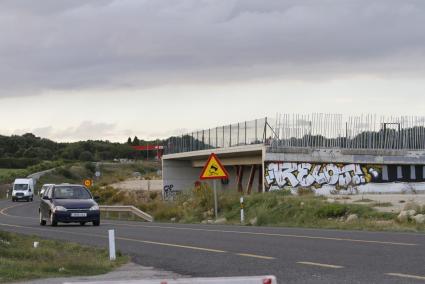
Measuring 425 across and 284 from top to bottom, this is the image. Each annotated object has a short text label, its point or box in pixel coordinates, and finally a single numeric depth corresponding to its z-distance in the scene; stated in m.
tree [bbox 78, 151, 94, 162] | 164.88
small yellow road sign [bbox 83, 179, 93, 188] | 59.06
